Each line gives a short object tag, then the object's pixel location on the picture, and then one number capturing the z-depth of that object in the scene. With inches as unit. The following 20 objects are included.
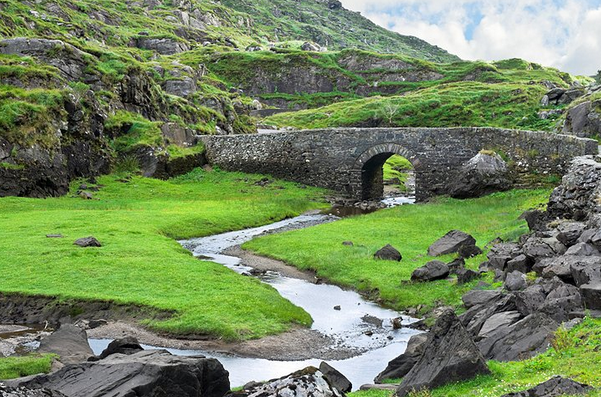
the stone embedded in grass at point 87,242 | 1374.3
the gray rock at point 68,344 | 745.6
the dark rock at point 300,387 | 475.8
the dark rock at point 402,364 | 720.3
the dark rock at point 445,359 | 561.3
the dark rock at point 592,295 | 683.4
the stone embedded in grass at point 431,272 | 1167.6
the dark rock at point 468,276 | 1107.9
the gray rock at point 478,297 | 887.1
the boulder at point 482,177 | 2228.1
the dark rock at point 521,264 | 1001.5
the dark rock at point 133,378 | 513.3
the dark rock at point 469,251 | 1300.4
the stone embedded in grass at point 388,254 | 1374.3
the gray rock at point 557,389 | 444.8
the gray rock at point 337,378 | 686.5
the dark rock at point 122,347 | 668.7
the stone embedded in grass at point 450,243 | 1359.5
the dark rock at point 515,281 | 893.2
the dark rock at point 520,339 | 631.8
